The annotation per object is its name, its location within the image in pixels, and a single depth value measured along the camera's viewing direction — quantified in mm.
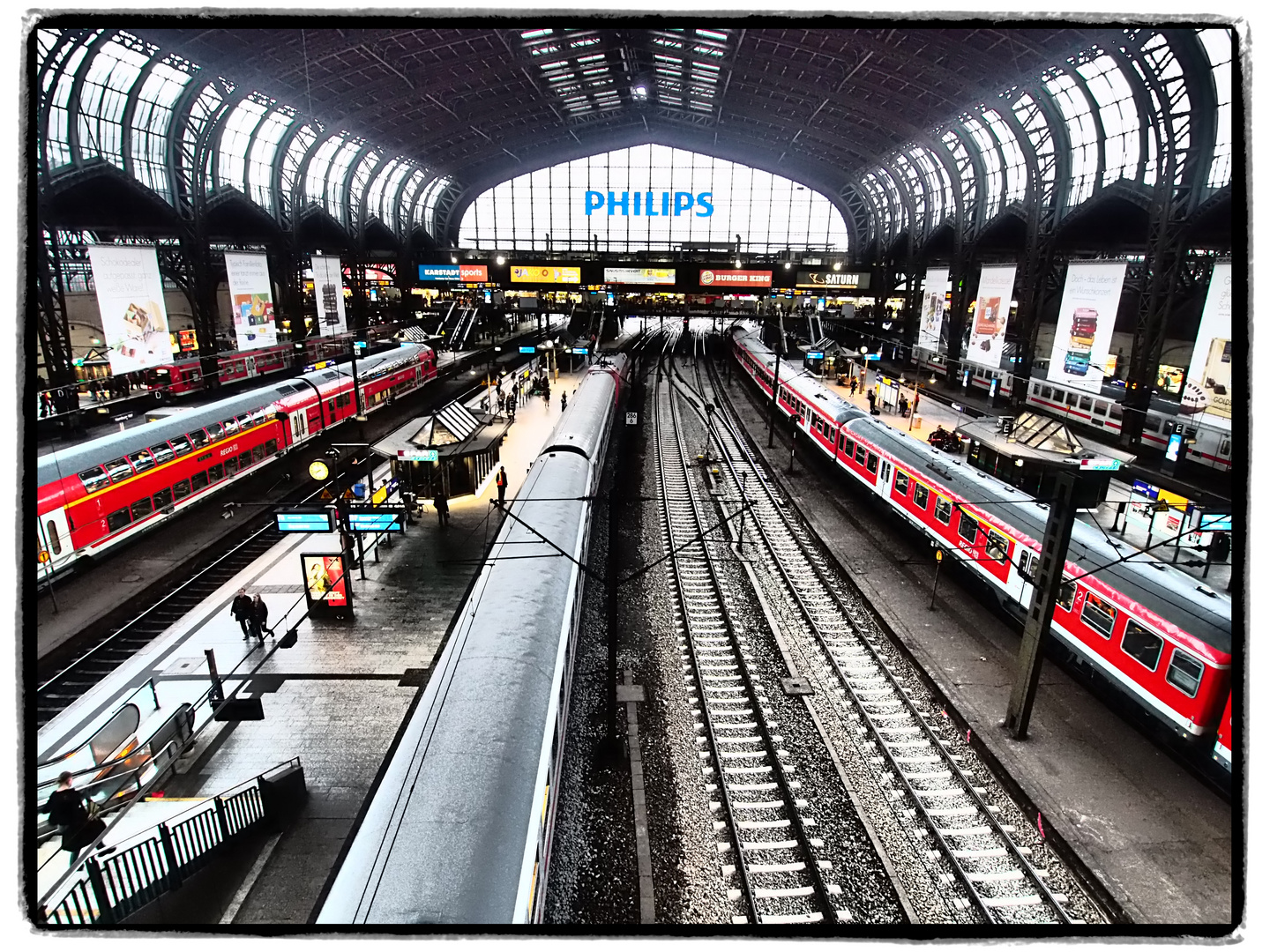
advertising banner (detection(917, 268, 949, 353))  31641
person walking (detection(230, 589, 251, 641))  12547
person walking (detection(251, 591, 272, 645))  12711
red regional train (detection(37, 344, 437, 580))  13992
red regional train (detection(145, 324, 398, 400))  32156
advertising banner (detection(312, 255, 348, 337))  29609
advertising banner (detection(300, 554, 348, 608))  13324
